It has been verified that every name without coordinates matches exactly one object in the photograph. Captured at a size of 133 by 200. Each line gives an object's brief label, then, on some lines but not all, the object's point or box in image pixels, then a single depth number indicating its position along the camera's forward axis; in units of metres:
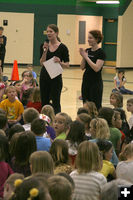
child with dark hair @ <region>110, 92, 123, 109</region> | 8.01
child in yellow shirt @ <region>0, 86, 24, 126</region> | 8.46
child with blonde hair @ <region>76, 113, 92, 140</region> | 6.54
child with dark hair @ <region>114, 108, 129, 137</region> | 7.08
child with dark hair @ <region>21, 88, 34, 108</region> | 9.07
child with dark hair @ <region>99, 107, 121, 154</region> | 6.32
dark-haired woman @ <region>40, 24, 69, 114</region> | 8.18
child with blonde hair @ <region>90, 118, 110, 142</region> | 5.80
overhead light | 24.31
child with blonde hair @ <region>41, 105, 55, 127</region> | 7.22
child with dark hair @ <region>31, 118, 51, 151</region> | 5.66
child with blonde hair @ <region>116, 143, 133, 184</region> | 4.87
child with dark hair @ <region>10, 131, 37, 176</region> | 4.96
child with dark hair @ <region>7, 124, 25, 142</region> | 5.73
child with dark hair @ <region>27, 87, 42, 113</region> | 8.73
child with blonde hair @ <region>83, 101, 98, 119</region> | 7.56
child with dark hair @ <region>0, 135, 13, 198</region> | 4.66
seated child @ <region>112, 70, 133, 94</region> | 14.45
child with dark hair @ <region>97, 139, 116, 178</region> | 5.11
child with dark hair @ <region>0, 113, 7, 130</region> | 6.29
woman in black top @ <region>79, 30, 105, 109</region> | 7.91
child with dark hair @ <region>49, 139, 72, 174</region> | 4.84
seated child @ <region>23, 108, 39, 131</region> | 6.62
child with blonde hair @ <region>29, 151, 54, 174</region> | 4.16
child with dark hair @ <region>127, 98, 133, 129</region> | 7.76
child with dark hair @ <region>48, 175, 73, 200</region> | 3.27
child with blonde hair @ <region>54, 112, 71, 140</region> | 6.47
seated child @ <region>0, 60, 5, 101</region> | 9.34
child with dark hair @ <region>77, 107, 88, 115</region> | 7.30
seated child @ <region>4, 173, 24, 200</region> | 3.78
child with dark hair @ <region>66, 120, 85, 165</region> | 5.52
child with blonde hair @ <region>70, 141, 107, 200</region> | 4.23
